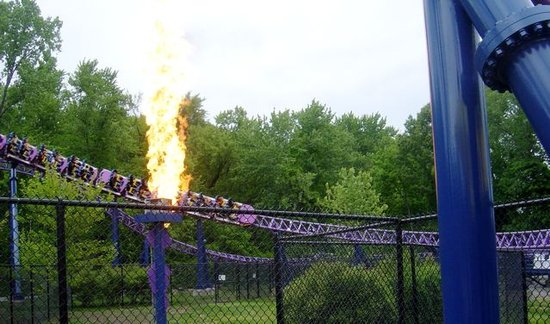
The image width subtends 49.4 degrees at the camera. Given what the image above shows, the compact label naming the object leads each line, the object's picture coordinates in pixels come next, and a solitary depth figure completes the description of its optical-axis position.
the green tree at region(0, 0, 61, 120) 36.12
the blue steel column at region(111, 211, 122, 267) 20.10
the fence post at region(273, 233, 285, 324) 5.48
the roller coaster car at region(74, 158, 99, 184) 24.86
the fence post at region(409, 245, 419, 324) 5.56
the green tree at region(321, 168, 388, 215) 35.41
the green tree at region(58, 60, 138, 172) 36.97
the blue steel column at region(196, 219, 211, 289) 25.60
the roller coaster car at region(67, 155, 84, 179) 24.84
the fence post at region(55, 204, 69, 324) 3.94
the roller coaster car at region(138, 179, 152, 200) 25.11
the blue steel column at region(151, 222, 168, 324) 5.19
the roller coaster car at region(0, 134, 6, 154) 24.38
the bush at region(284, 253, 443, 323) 7.16
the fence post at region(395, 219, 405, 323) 5.40
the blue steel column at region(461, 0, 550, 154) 1.40
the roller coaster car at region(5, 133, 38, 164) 24.69
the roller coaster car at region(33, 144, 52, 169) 25.03
